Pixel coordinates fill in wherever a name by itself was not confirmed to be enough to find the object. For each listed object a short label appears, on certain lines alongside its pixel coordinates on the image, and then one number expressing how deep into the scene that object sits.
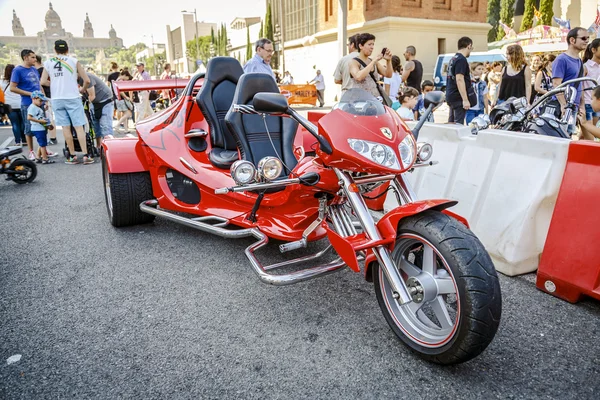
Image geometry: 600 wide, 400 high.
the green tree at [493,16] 49.86
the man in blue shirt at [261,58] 6.20
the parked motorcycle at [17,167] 5.84
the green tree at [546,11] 32.72
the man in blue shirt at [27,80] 7.78
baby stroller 7.84
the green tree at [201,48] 78.68
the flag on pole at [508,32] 30.81
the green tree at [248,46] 58.44
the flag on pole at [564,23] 27.40
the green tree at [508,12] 41.77
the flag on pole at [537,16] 32.97
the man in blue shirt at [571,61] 5.47
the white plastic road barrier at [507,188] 2.90
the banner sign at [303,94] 20.95
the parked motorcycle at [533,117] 3.75
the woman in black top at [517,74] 6.04
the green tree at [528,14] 34.97
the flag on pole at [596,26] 22.21
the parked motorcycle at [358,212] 1.87
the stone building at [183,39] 95.69
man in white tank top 6.84
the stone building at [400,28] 26.62
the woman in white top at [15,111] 8.67
